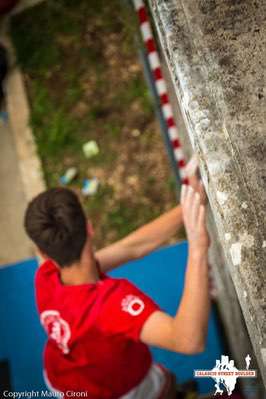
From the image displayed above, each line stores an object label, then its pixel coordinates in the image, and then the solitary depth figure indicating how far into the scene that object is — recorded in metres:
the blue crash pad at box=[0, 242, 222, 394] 4.02
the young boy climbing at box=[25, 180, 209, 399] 2.32
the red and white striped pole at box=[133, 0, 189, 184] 3.99
